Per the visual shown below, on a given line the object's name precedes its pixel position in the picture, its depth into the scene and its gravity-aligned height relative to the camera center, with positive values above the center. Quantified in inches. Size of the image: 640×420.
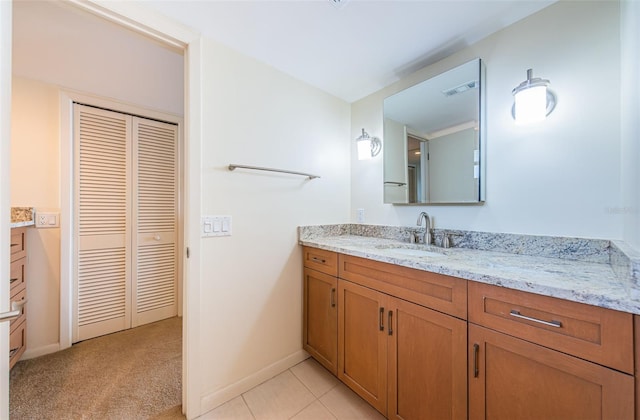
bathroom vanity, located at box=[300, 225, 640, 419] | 27.3 -18.9
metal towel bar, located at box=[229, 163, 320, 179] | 58.1 +10.8
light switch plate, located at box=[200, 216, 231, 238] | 55.2 -4.0
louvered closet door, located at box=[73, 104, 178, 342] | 82.0 -4.4
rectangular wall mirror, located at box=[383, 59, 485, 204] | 56.5 +19.1
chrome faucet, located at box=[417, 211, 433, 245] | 63.8 -5.4
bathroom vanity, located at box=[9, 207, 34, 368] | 64.5 -17.8
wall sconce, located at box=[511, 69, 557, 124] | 44.9 +21.5
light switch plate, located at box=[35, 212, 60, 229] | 74.5 -3.4
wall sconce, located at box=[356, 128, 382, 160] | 76.7 +21.1
